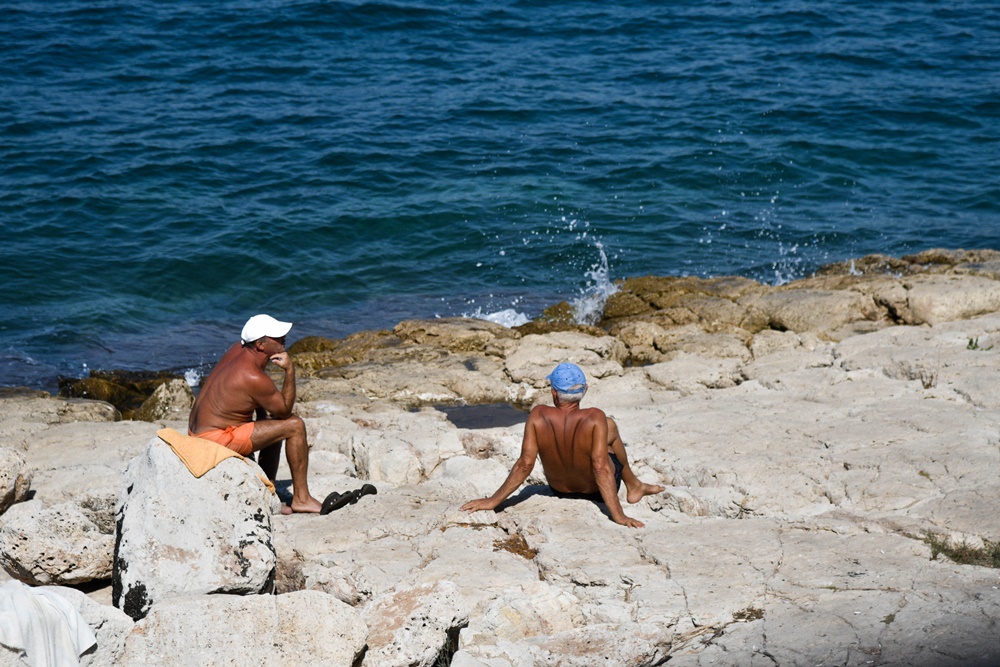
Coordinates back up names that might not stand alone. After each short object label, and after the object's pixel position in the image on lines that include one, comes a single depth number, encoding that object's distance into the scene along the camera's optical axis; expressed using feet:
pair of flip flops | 47.32
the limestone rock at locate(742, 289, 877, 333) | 79.00
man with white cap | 47.26
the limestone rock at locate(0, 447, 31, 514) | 46.44
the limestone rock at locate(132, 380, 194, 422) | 69.10
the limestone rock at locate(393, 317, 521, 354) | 81.35
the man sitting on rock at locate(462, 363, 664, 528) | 45.62
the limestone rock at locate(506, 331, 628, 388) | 75.05
